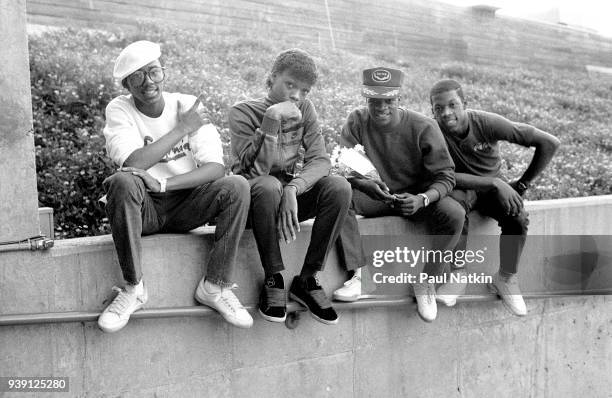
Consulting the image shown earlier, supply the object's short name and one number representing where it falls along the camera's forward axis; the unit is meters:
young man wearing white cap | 3.12
